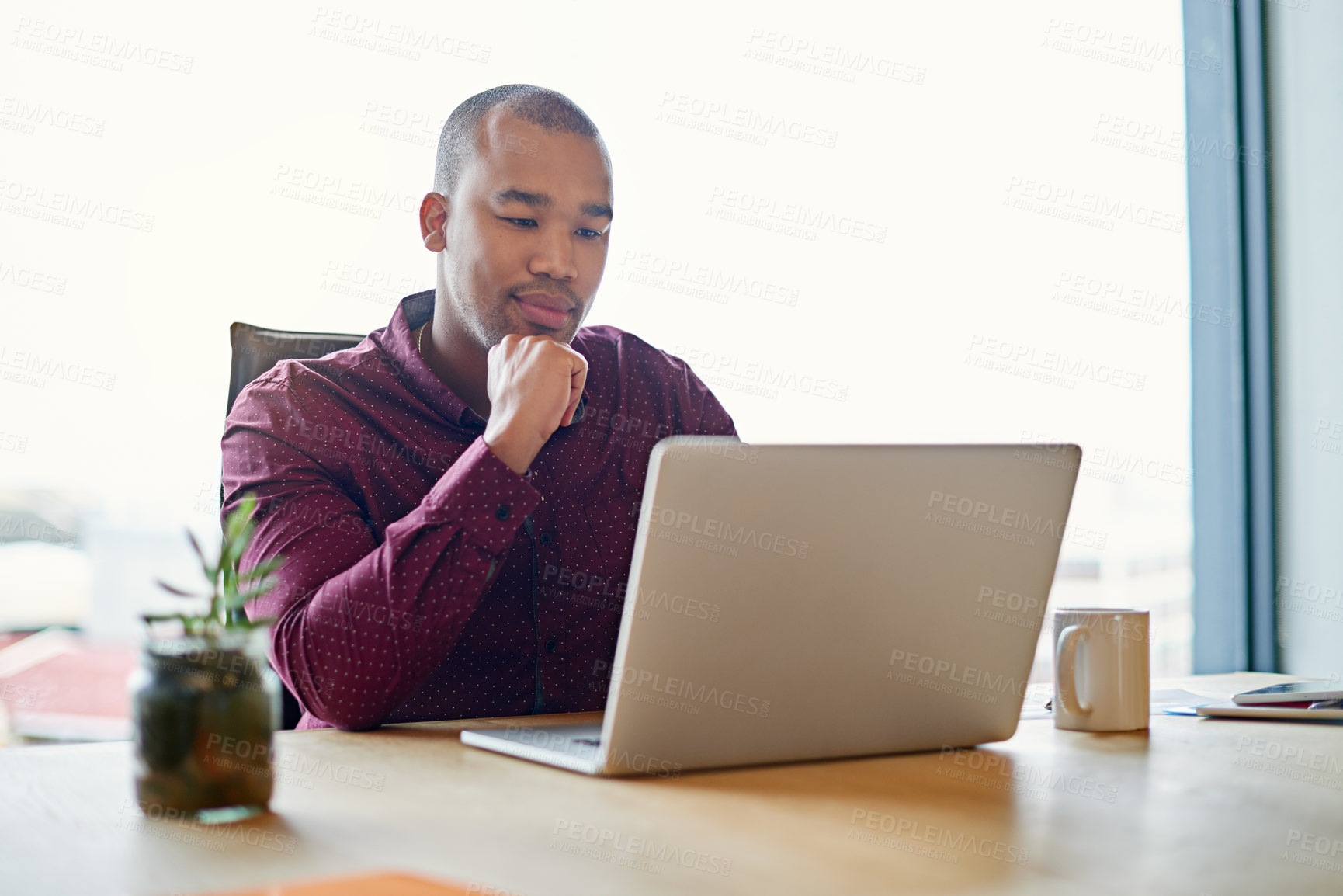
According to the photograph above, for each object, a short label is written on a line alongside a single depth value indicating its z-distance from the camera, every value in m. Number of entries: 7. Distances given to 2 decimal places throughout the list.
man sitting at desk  1.04
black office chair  1.38
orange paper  0.55
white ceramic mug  1.00
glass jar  0.65
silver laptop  0.74
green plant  0.67
